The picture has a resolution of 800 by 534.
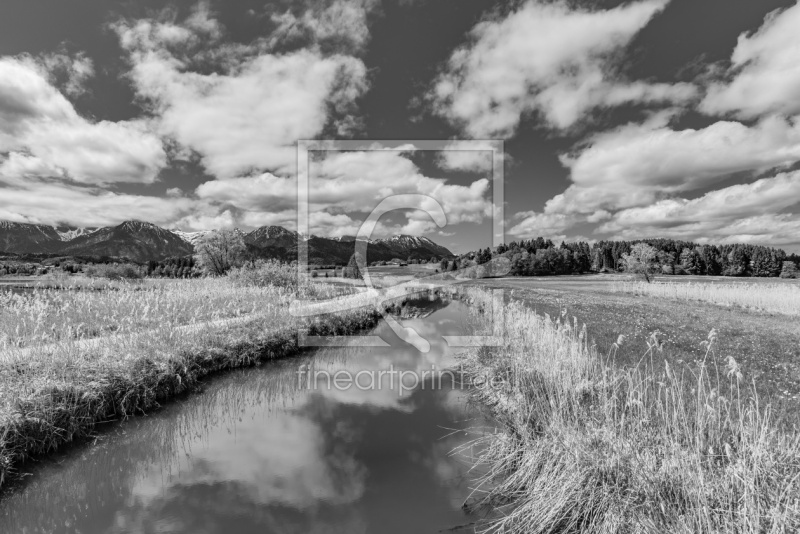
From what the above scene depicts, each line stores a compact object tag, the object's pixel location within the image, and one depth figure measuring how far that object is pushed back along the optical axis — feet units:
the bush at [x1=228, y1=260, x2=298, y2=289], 108.88
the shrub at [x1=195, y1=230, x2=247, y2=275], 185.57
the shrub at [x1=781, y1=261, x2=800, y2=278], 337.11
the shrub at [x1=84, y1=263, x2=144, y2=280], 163.34
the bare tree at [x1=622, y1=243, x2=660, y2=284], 206.49
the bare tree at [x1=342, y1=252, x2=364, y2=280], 217.19
